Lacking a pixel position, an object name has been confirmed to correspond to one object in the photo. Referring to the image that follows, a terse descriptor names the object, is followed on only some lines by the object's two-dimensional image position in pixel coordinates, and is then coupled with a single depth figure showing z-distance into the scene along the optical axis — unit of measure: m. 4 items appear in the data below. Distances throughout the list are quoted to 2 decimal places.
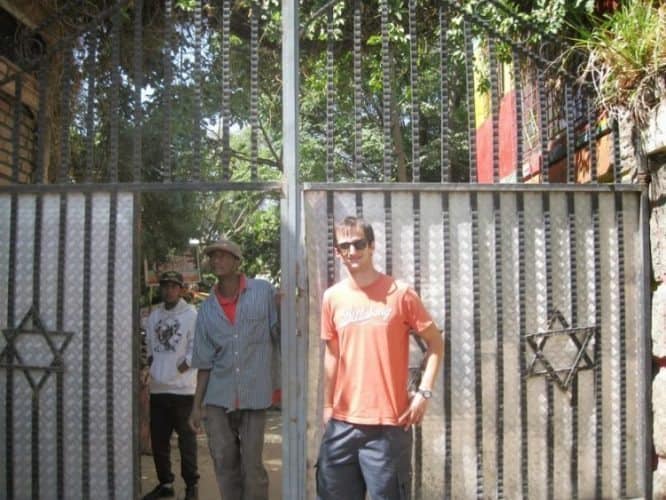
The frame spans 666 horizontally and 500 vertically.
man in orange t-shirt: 3.18
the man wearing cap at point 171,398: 5.50
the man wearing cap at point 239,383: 4.18
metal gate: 3.83
